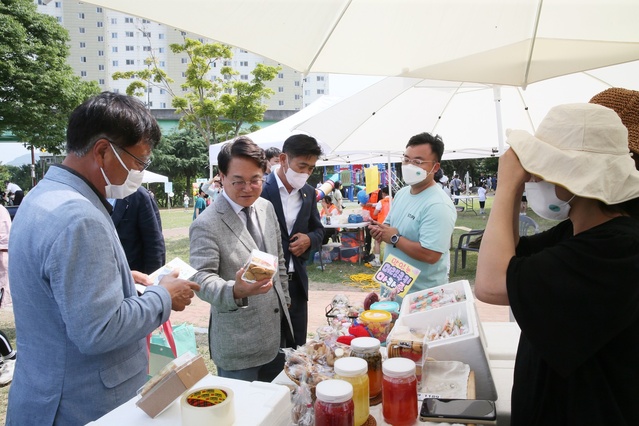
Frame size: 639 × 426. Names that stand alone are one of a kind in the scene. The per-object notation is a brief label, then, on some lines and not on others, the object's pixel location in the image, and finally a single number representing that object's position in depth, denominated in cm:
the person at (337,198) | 1370
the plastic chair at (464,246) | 784
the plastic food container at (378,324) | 208
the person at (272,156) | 499
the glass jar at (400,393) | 135
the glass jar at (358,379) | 135
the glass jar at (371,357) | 153
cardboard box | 120
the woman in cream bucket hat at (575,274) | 107
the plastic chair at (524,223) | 590
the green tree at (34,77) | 1914
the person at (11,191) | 2056
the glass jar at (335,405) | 120
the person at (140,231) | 340
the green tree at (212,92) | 1919
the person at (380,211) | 941
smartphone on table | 132
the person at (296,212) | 311
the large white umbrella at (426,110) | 558
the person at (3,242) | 489
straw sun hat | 133
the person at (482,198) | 2005
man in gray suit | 217
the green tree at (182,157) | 3647
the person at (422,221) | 284
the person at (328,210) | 1079
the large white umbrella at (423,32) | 208
